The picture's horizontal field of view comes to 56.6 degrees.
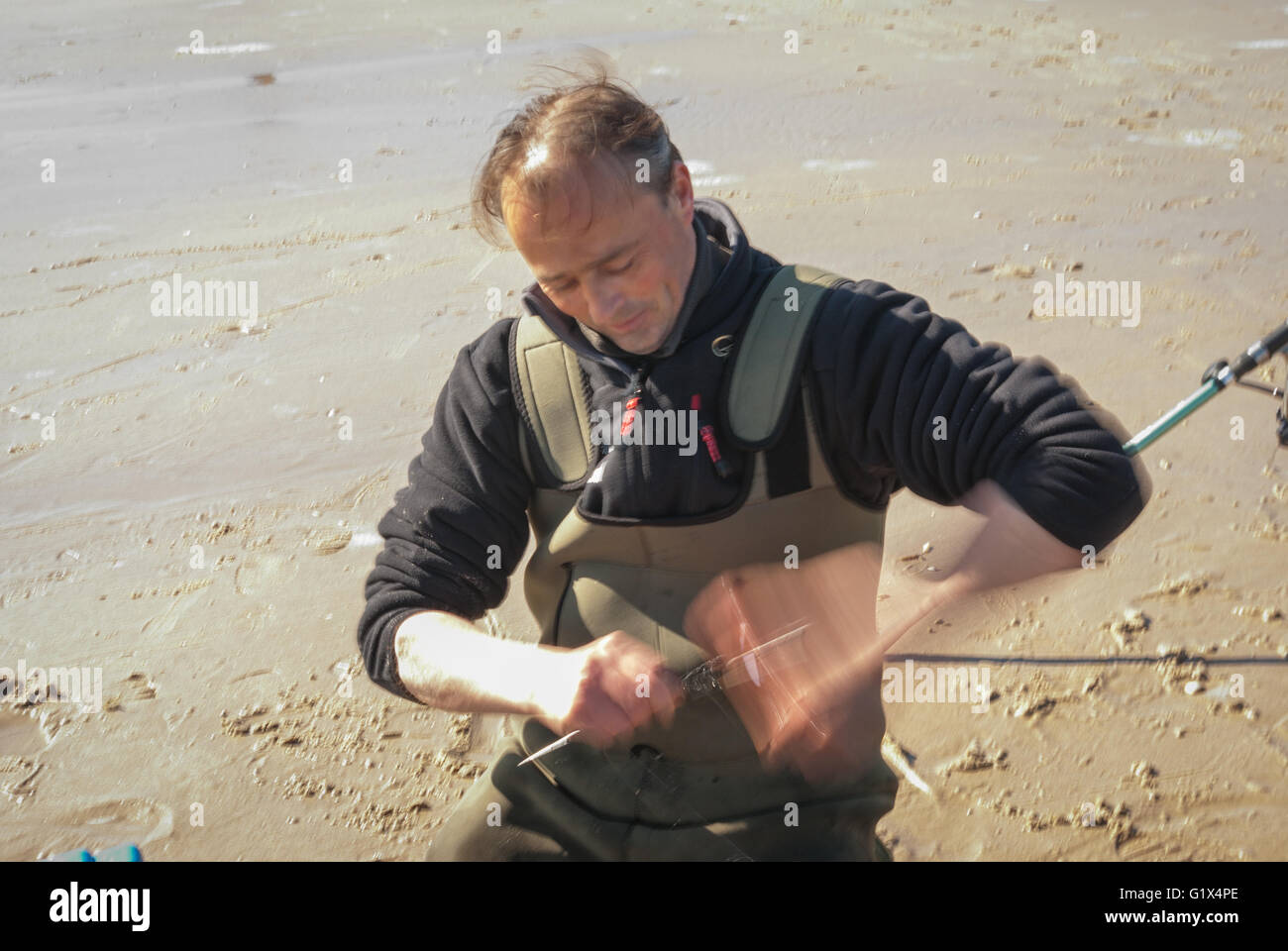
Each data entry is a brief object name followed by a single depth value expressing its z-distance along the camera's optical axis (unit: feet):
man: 5.77
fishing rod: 8.43
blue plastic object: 6.62
